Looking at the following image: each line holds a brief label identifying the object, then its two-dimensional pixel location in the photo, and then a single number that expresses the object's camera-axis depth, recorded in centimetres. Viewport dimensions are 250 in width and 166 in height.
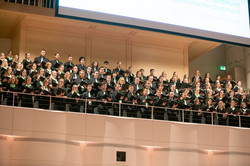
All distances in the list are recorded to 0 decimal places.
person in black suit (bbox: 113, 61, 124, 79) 1935
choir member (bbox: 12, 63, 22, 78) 1603
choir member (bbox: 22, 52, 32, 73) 1743
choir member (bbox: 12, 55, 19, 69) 1710
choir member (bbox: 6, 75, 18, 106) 1526
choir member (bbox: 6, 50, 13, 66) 1796
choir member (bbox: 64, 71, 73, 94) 1631
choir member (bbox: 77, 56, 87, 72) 1890
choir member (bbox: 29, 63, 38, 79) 1637
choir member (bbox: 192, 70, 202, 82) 2047
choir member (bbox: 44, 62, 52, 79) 1716
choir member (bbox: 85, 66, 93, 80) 1776
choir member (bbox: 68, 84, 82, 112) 1588
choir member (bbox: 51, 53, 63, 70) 1842
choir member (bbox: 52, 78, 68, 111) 1552
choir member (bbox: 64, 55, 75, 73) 1838
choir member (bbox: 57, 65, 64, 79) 1683
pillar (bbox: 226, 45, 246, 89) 2771
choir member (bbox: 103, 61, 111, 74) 1863
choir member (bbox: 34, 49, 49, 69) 1768
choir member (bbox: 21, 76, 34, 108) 1519
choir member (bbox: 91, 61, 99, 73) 1882
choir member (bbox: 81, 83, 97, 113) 1612
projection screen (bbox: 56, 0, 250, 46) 1729
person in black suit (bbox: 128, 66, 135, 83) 1925
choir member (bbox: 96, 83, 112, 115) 1621
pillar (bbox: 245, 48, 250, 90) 2727
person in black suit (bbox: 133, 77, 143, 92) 1767
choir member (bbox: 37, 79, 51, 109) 1545
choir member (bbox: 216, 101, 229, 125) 1821
